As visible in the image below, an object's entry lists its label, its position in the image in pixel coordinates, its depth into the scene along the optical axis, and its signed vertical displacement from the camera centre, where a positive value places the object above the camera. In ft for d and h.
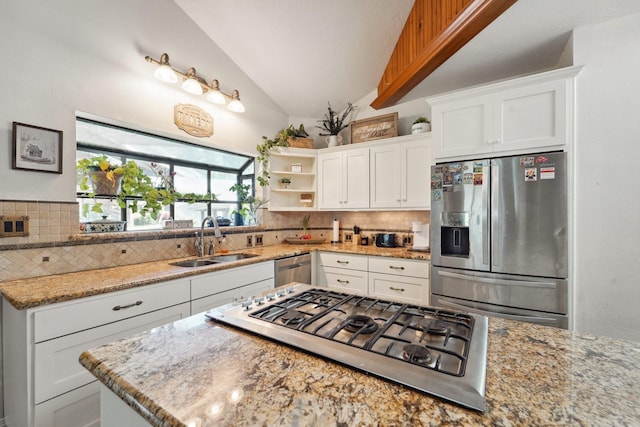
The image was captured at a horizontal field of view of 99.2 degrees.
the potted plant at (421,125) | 9.42 +3.05
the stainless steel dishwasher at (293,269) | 9.00 -1.99
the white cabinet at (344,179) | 10.61 +1.36
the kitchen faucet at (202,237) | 8.39 -0.76
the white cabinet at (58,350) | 4.32 -2.34
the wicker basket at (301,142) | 11.50 +3.00
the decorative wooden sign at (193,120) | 8.26 +2.94
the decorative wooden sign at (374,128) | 10.56 +3.41
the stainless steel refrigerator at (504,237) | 6.30 -0.61
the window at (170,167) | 7.19 +1.59
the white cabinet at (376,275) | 8.52 -2.14
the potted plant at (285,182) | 11.66 +1.32
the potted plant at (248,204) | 10.80 +0.36
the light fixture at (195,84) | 7.33 +3.89
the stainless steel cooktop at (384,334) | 1.94 -1.18
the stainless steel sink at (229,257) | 8.67 -1.46
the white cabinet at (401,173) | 9.29 +1.44
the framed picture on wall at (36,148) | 5.48 +1.35
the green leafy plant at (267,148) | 11.00 +2.61
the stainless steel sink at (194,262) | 7.68 -1.46
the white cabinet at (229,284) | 6.59 -1.95
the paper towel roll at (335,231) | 12.27 -0.85
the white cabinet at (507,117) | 6.28 +2.42
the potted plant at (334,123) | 11.67 +3.97
